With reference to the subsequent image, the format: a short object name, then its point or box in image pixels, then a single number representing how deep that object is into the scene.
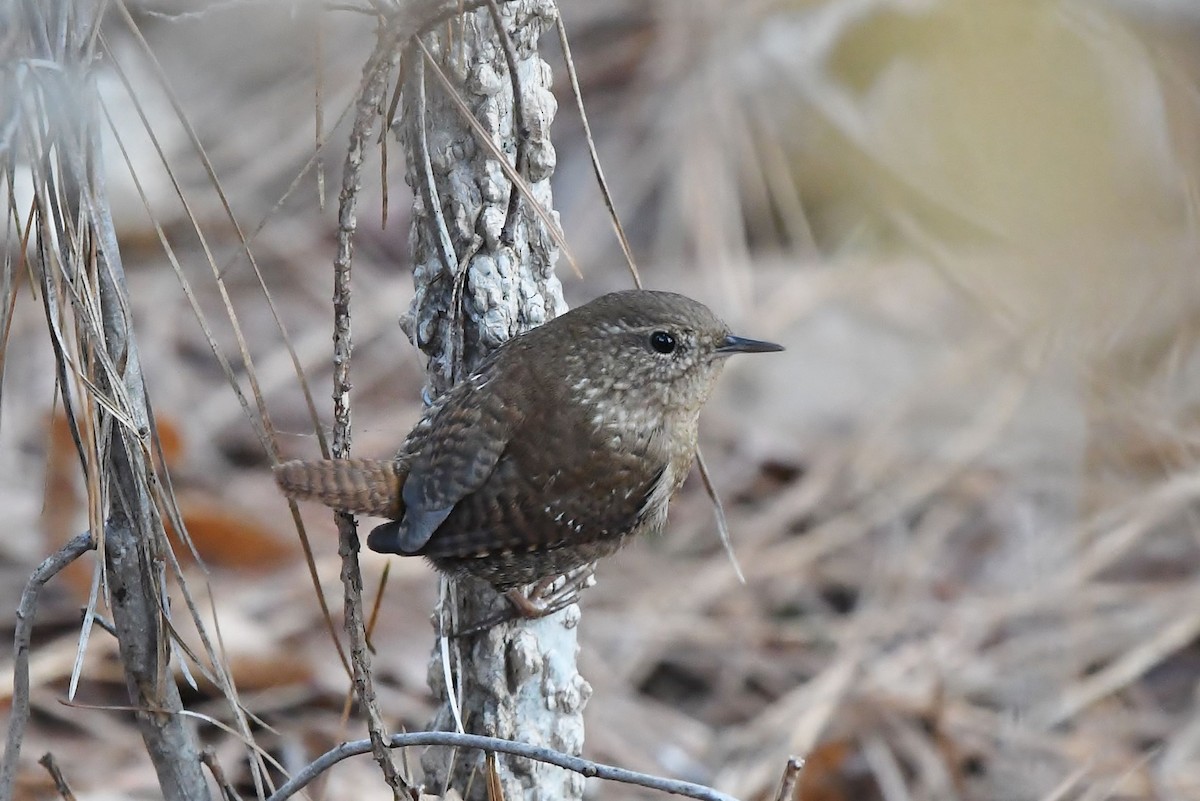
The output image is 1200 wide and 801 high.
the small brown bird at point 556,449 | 4.08
